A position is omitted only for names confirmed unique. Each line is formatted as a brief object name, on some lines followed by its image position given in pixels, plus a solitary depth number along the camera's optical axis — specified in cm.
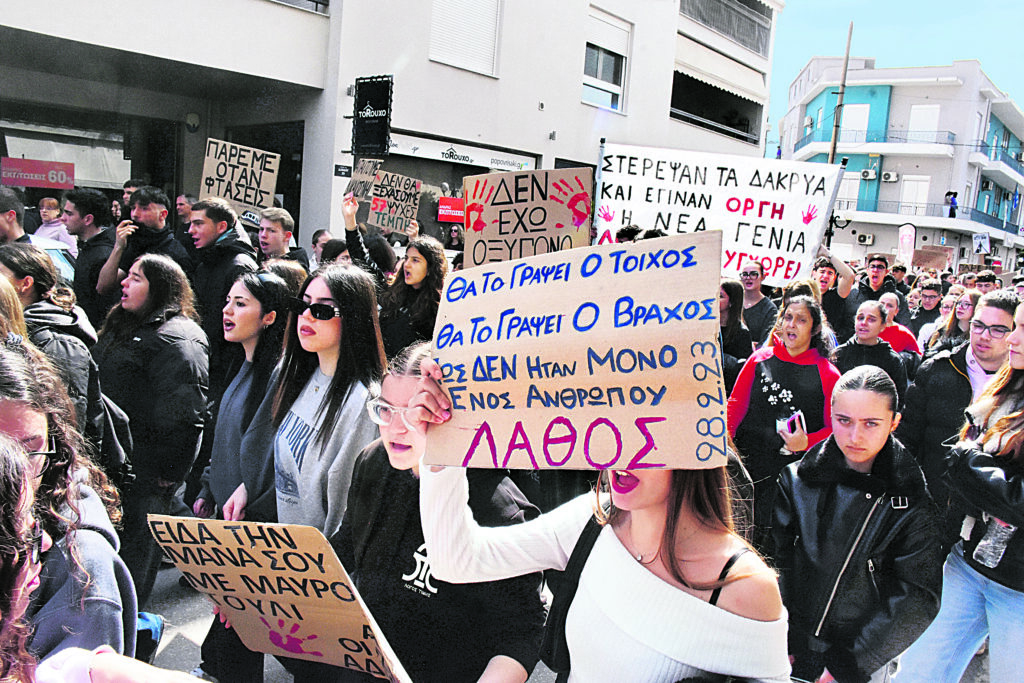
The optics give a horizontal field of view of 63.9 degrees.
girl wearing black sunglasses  292
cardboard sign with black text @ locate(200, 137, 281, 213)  761
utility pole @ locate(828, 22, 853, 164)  2041
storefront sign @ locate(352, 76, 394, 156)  1099
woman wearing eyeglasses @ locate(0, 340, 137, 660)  169
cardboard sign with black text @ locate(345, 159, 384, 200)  812
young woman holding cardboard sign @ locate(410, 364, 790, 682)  153
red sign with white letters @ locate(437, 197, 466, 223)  1289
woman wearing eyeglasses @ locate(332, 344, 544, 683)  222
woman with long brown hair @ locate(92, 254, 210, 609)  372
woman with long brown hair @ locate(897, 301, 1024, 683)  280
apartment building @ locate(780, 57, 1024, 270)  4497
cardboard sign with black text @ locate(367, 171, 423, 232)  862
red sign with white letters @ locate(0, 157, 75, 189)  1241
